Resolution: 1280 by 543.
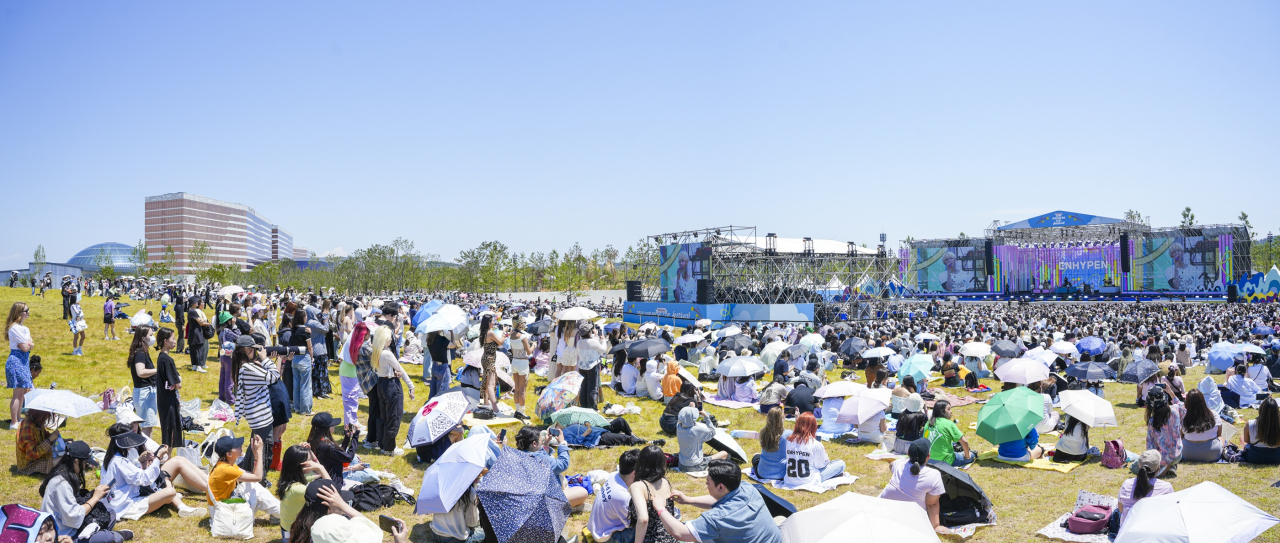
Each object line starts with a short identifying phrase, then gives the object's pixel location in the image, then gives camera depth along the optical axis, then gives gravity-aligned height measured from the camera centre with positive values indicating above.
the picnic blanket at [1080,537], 5.77 -2.09
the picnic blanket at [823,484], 7.36 -2.13
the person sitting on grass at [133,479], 5.68 -1.58
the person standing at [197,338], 12.38 -0.91
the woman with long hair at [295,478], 5.09 -1.41
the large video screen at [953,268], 57.22 +1.11
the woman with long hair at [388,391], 7.62 -1.19
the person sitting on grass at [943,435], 7.80 -1.70
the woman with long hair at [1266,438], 7.60 -1.70
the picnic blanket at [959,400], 12.21 -2.11
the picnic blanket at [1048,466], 8.02 -2.12
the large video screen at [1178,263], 48.59 +1.16
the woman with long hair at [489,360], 9.28 -1.03
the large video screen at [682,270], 32.94 +0.60
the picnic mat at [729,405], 12.04 -2.08
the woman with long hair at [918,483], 5.72 -1.64
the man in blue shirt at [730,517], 4.43 -1.47
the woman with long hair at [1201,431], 7.77 -1.67
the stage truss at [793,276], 32.59 +0.29
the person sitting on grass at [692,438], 7.73 -1.71
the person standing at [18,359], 7.80 -0.79
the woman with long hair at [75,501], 4.97 -1.53
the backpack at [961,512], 6.21 -2.04
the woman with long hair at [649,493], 4.80 -1.44
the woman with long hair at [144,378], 7.50 -0.99
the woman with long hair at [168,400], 7.16 -1.17
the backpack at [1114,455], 8.04 -1.99
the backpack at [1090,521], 5.86 -1.99
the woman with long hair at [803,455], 7.45 -1.83
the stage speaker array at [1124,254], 48.98 +1.81
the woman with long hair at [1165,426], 7.58 -1.56
